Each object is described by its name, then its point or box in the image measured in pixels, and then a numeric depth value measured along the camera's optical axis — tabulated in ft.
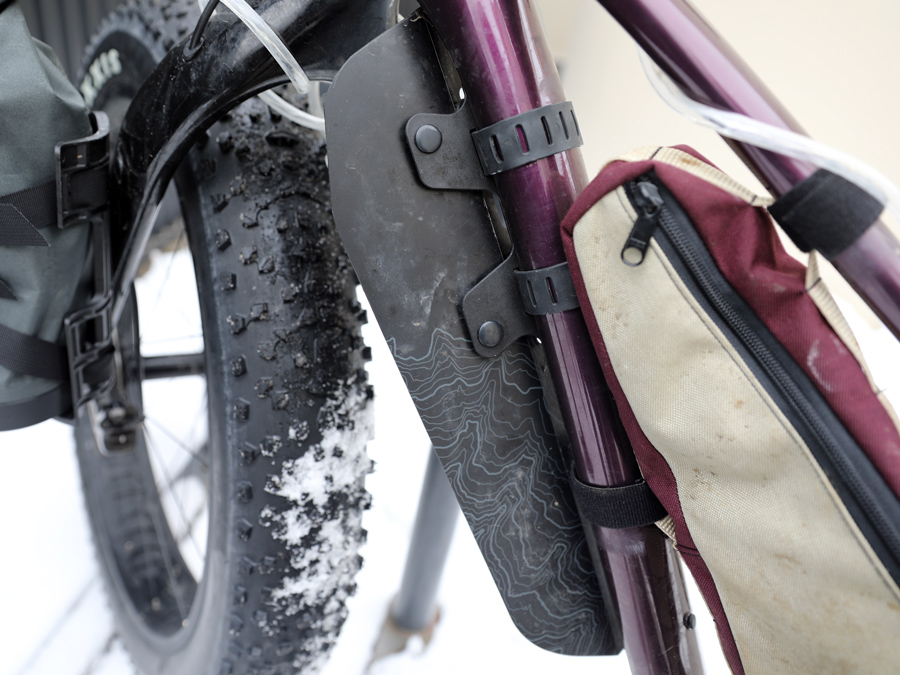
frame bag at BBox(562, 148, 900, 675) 0.85
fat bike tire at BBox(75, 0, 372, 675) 1.48
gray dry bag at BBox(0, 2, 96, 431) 1.45
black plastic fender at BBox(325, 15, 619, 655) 1.06
